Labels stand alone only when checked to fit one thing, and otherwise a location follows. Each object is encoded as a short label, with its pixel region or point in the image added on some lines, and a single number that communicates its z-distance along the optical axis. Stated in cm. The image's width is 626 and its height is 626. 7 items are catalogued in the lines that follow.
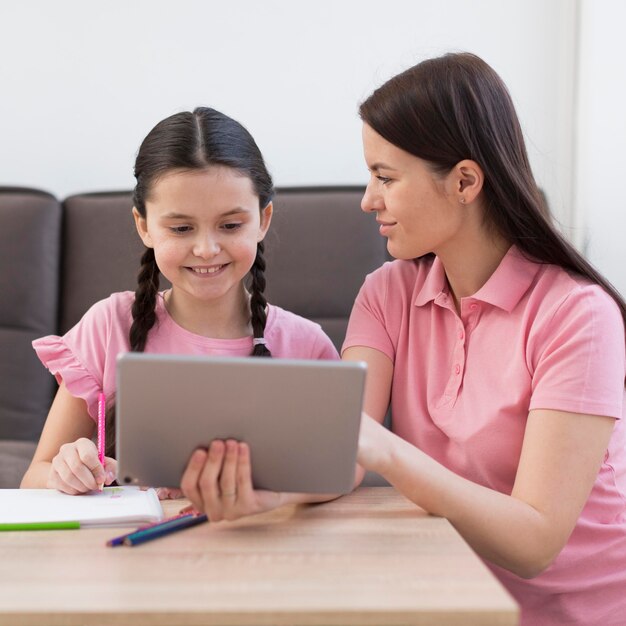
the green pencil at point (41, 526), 99
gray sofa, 209
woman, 116
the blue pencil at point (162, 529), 93
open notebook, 101
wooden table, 75
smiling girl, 140
